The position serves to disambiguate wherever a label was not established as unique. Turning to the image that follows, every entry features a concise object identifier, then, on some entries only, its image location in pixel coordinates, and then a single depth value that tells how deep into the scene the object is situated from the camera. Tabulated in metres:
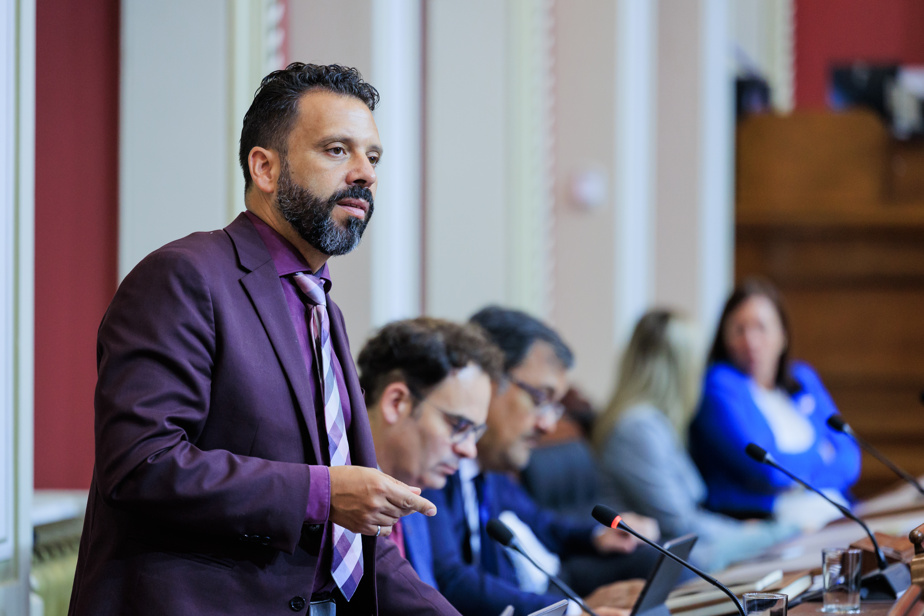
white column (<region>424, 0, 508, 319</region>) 8.53
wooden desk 3.02
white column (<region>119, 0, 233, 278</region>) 4.83
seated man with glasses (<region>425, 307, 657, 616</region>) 4.58
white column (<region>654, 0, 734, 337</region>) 12.30
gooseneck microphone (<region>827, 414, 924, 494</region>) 4.93
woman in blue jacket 7.80
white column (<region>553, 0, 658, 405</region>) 10.72
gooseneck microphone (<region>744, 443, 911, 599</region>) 4.07
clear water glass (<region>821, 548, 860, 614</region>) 3.90
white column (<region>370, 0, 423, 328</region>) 6.94
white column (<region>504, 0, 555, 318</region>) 9.23
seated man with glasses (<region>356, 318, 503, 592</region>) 4.02
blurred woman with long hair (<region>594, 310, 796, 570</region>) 6.96
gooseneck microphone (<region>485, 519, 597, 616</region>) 3.97
